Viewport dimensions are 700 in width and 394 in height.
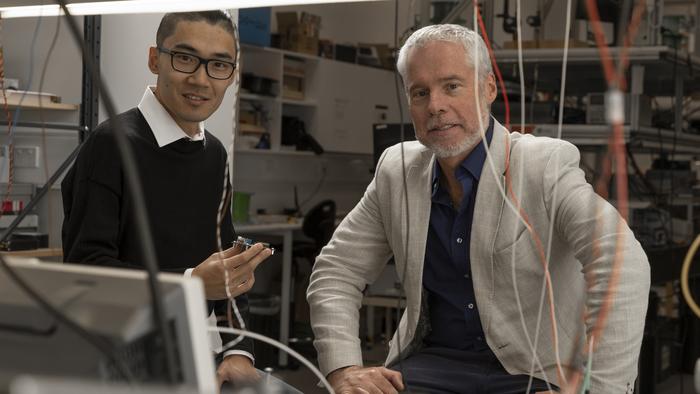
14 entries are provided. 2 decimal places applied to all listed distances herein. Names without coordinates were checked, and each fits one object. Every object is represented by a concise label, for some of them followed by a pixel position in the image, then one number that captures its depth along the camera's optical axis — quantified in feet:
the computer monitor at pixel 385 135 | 14.01
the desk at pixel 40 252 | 9.99
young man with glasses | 5.54
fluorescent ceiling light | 5.11
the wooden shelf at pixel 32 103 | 10.43
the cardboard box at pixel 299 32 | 19.77
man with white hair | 5.49
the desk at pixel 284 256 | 16.11
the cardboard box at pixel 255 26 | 17.94
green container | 16.66
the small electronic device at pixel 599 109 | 11.61
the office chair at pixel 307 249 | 17.51
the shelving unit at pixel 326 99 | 19.04
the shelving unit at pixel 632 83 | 11.27
